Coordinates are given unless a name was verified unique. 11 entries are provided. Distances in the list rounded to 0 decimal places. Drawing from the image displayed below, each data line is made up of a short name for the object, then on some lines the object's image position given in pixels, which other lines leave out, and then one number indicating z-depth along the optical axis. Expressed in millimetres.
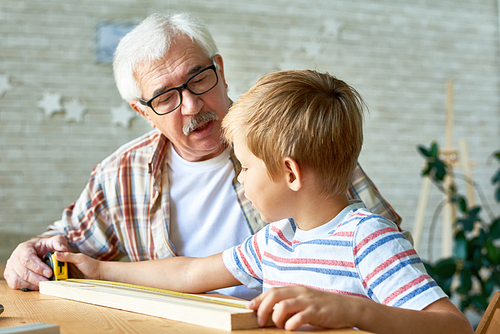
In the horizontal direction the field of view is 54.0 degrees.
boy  757
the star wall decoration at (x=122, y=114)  4034
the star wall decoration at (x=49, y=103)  3861
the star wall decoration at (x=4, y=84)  3780
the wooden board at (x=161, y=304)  671
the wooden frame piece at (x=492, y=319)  933
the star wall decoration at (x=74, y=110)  3920
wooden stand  3504
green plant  3004
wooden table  690
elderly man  1572
